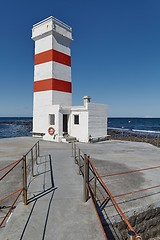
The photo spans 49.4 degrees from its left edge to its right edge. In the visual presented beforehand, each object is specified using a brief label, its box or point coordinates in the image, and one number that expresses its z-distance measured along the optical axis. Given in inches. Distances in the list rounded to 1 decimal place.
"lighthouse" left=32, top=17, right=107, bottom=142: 593.6
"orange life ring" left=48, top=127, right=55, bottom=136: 601.2
